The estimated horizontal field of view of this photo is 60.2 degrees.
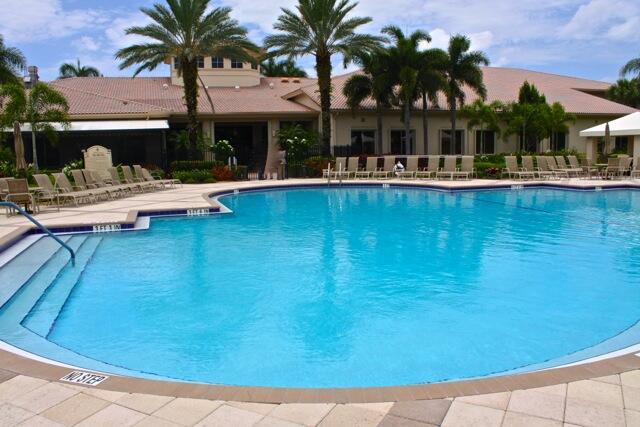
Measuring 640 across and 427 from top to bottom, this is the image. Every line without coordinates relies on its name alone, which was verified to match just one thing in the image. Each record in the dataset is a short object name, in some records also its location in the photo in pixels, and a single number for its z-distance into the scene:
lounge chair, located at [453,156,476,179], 24.26
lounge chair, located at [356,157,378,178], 25.84
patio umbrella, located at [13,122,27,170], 17.95
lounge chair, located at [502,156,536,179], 23.92
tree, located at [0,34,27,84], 26.84
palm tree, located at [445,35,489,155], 29.48
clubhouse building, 28.12
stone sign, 21.59
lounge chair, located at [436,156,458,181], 24.62
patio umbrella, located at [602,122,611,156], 25.19
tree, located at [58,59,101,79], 63.62
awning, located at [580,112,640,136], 25.08
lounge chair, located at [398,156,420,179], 25.34
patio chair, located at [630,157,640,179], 23.86
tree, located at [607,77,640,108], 43.50
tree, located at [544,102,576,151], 29.45
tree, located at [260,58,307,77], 54.94
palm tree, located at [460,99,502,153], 29.17
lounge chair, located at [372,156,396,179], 25.77
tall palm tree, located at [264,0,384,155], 26.95
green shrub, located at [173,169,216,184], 25.62
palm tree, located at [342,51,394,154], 28.41
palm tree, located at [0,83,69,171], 22.22
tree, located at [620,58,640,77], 43.88
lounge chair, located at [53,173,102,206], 15.88
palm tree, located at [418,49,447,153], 28.11
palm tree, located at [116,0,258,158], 25.30
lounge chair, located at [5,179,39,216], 13.87
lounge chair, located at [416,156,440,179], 24.83
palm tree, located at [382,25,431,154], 27.53
